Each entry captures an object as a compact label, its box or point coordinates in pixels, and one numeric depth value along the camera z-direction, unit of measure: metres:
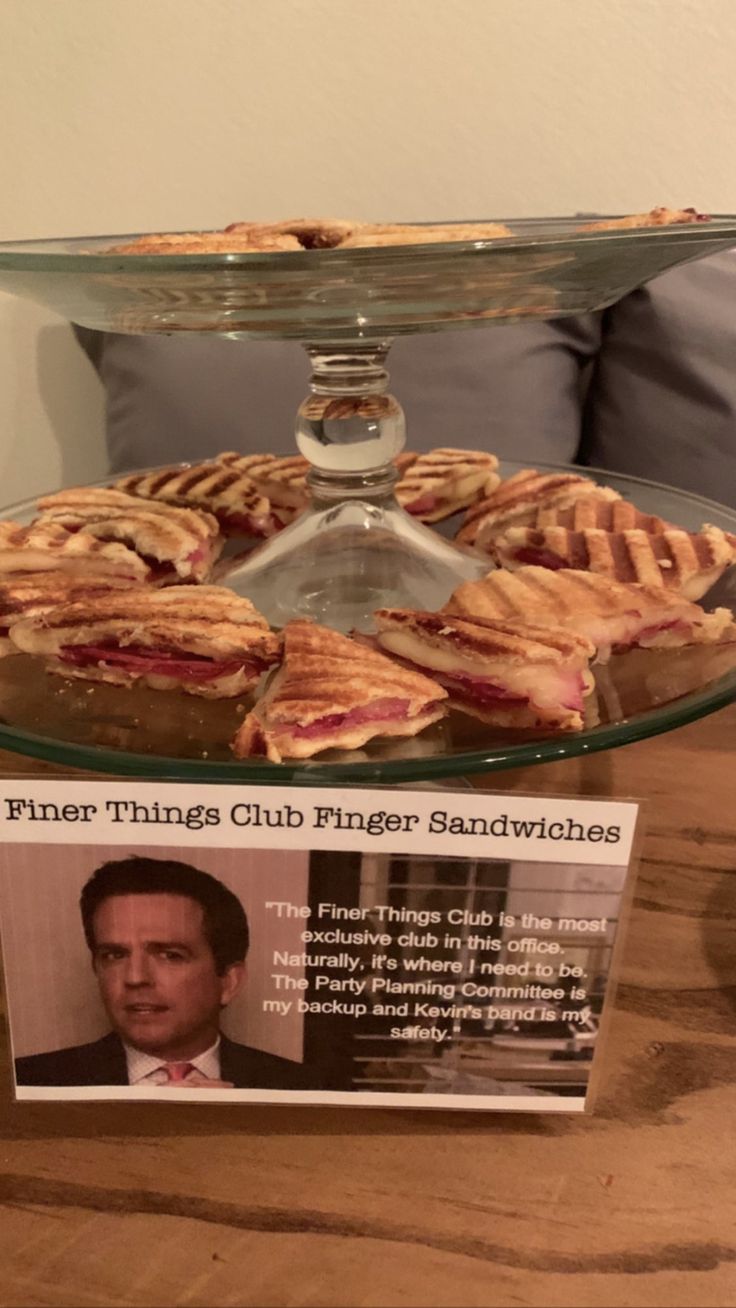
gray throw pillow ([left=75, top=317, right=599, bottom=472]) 1.17
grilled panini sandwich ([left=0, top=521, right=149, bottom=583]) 0.61
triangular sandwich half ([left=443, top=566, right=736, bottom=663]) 0.51
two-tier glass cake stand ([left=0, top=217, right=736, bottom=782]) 0.40
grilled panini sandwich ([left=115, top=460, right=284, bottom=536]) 0.75
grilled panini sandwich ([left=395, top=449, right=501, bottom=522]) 0.77
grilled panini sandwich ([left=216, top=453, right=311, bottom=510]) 0.78
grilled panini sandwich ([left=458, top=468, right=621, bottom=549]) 0.71
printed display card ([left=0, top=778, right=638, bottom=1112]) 0.43
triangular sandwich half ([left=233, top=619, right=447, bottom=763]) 0.41
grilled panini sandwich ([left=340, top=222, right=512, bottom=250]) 0.51
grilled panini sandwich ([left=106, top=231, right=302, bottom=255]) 0.54
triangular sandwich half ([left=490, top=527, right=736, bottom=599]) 0.58
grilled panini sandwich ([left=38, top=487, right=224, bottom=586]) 0.63
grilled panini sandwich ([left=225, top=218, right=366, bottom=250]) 0.60
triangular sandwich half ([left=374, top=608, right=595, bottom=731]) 0.43
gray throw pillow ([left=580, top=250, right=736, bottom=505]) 1.12
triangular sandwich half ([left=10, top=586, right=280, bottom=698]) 0.47
